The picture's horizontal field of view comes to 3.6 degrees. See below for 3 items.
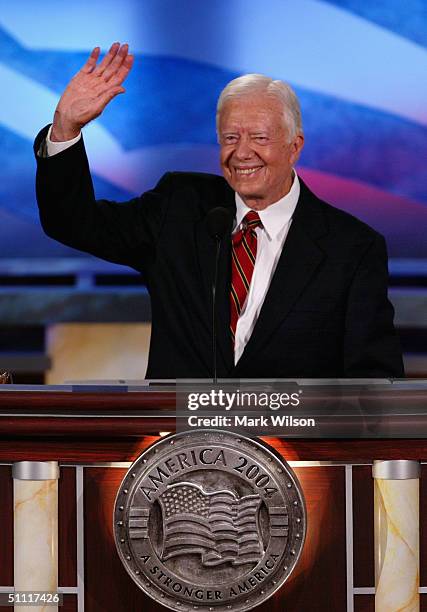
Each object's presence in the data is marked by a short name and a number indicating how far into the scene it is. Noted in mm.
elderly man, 10078
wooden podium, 9675
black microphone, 9796
